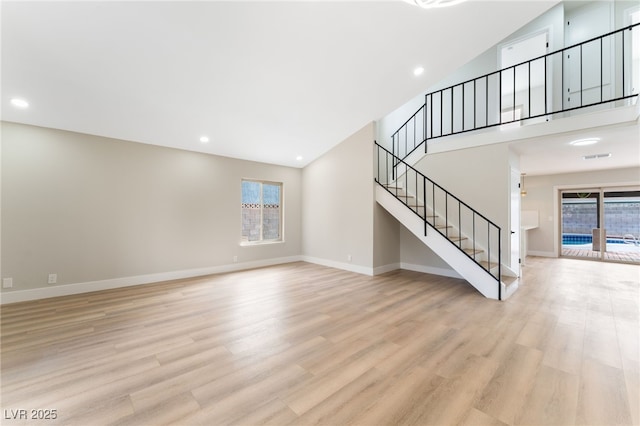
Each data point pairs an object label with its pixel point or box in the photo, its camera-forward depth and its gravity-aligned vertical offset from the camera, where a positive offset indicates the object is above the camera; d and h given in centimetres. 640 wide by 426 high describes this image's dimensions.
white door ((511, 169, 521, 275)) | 467 -12
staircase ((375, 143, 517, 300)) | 404 -28
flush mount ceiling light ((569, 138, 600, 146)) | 408 +122
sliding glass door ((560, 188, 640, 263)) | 687 -27
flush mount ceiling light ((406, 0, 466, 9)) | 203 +173
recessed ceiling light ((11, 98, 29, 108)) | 333 +147
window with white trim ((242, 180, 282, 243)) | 620 +3
